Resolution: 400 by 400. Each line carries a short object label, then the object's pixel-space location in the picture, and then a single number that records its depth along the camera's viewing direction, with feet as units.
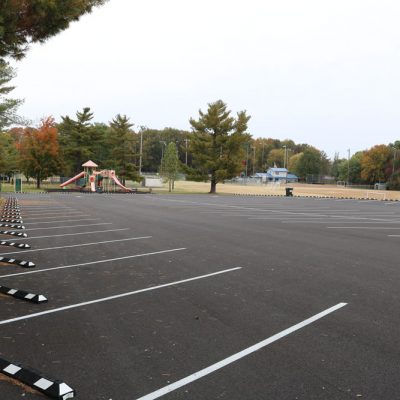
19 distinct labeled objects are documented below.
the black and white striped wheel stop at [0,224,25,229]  44.55
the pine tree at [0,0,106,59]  25.48
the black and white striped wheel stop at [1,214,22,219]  54.31
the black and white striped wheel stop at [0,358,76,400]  10.74
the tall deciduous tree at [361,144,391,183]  304.71
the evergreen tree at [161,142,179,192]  178.19
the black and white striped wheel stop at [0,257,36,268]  25.80
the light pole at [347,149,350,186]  318.59
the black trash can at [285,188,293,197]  157.58
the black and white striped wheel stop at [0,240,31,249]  32.17
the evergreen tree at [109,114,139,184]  178.81
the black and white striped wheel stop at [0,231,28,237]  38.14
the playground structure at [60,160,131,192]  158.61
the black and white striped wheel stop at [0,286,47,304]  18.83
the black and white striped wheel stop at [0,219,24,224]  48.98
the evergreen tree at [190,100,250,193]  167.73
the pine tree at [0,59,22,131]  71.41
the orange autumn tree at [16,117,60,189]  157.99
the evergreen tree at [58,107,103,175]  186.70
